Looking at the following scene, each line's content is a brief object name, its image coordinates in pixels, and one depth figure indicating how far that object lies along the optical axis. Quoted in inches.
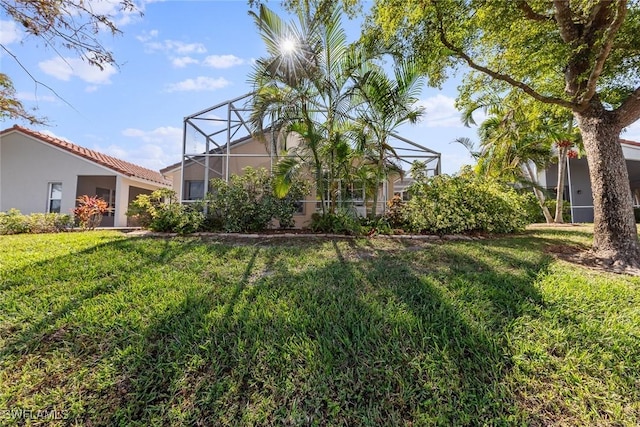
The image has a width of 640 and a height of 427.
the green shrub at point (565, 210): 593.6
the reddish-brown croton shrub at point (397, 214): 313.5
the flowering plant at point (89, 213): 381.1
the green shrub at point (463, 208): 285.1
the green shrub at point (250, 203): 310.8
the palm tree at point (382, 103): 283.9
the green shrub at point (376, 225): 296.5
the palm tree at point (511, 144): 421.1
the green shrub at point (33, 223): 332.8
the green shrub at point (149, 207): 320.8
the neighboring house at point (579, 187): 623.5
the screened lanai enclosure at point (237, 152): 335.0
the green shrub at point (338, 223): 291.3
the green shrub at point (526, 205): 323.1
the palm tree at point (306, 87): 257.1
